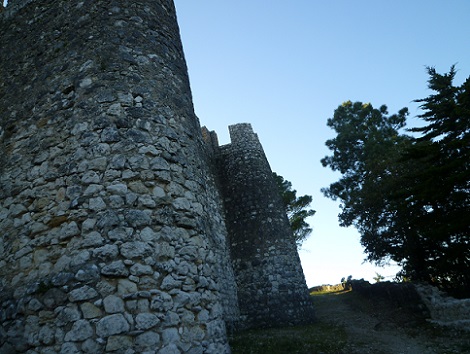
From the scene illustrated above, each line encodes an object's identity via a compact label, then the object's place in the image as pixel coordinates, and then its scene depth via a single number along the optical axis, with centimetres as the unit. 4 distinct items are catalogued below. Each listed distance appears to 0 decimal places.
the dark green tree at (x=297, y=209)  2166
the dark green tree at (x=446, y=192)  1169
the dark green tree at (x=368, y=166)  1689
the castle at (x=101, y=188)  343
